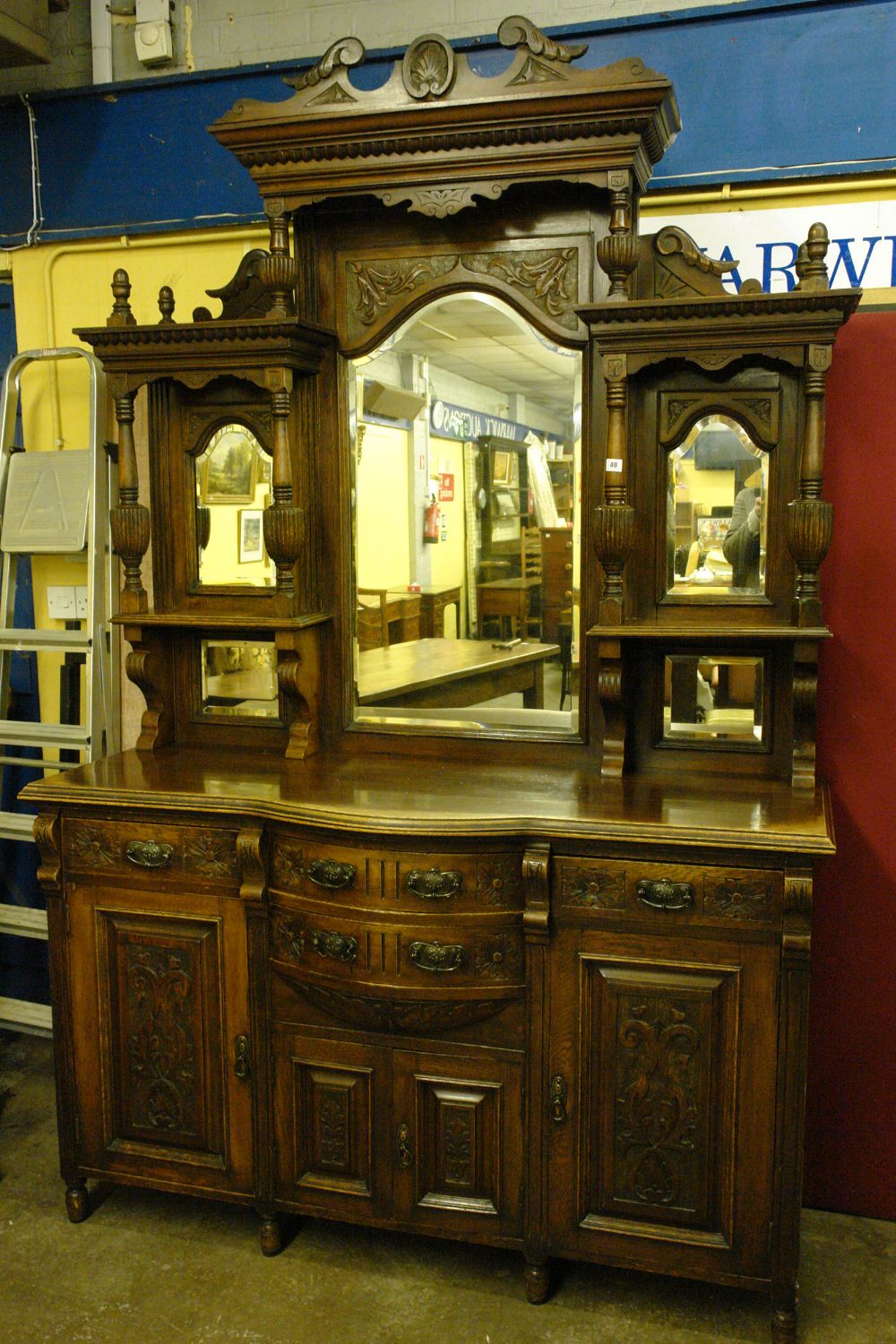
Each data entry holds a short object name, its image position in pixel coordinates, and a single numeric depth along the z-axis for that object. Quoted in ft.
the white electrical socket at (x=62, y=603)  11.56
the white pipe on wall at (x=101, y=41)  11.02
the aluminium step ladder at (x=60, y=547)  10.82
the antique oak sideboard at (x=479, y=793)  7.70
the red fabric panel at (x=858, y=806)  8.93
